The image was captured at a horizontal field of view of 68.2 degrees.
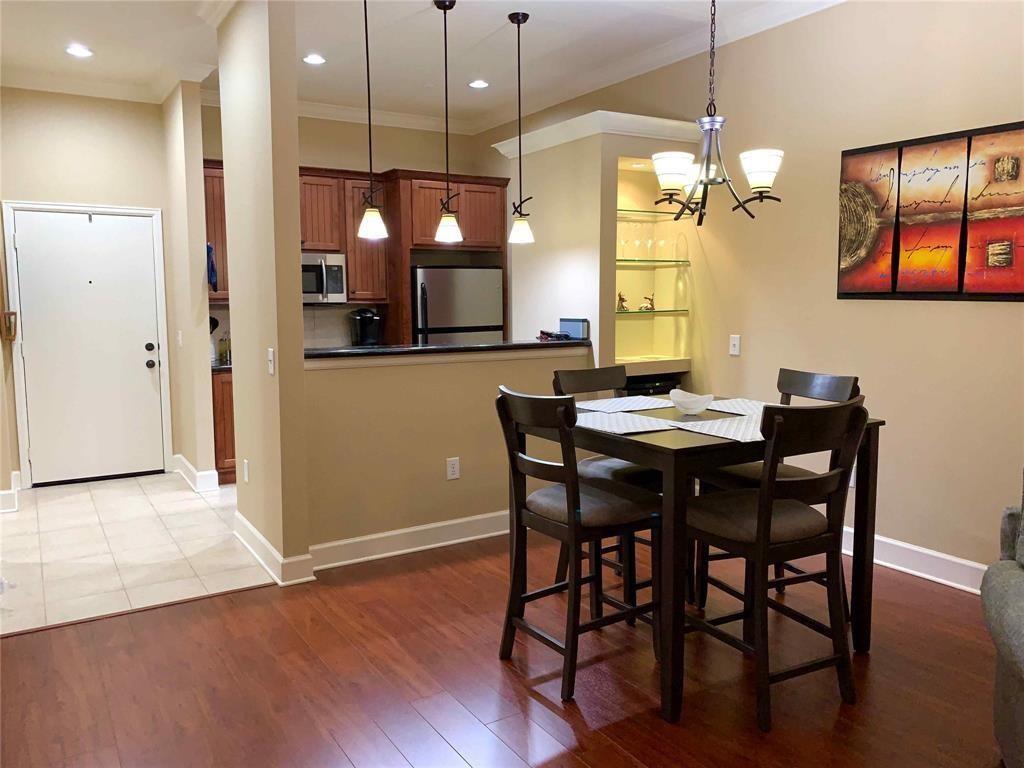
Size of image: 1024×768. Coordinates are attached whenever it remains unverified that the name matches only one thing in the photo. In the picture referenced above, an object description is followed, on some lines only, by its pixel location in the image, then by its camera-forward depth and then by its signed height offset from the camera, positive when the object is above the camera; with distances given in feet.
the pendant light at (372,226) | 12.69 +1.40
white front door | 17.76 -0.81
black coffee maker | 20.26 -0.46
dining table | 7.81 -1.80
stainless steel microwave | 19.21 +0.80
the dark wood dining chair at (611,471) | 9.97 -2.20
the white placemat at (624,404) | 10.51 -1.36
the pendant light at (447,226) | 13.08 +1.46
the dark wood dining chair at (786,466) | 10.01 -2.08
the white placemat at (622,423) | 8.81 -1.38
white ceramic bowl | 9.81 -1.22
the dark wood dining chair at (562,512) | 8.19 -2.29
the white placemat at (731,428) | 8.40 -1.39
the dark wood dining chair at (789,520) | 7.50 -2.26
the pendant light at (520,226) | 13.79 +1.56
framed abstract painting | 10.53 +1.36
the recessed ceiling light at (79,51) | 15.16 +5.26
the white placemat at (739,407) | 10.12 -1.35
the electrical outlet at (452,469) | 13.58 -2.85
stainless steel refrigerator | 19.92 +0.10
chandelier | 9.36 +1.76
